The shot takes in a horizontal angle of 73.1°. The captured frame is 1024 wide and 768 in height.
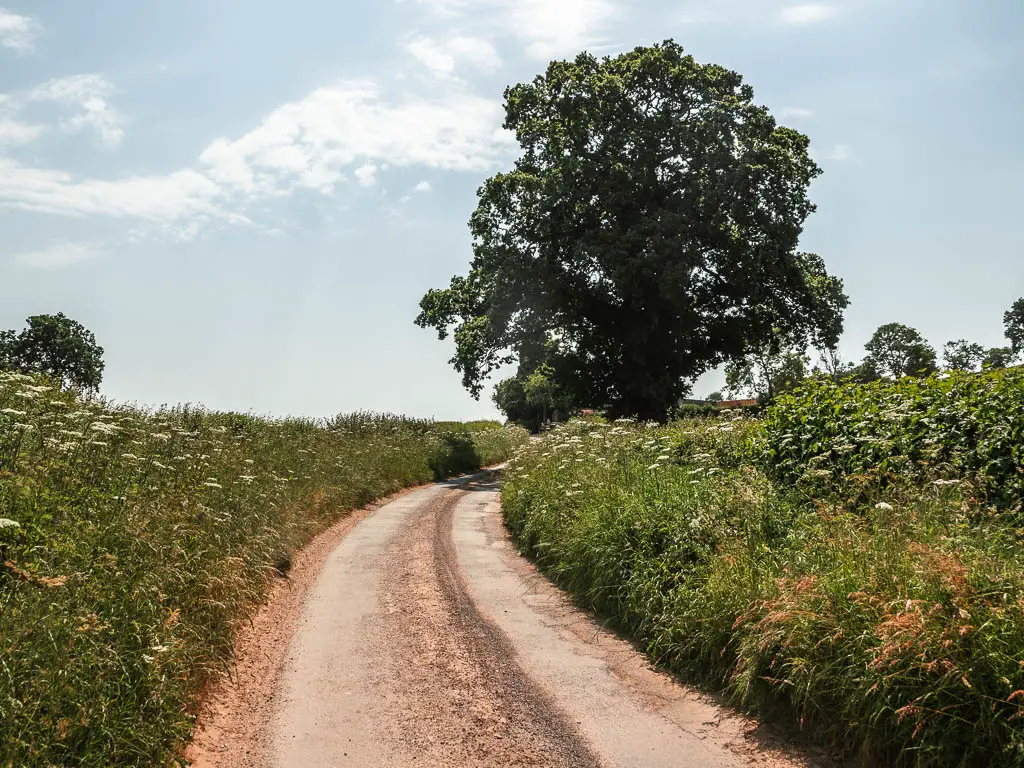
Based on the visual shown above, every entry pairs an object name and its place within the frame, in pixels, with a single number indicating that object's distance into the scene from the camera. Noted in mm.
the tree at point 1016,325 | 90438
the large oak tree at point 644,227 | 28391
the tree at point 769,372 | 76250
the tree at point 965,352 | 100750
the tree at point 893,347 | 94412
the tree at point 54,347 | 62750
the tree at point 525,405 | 81438
